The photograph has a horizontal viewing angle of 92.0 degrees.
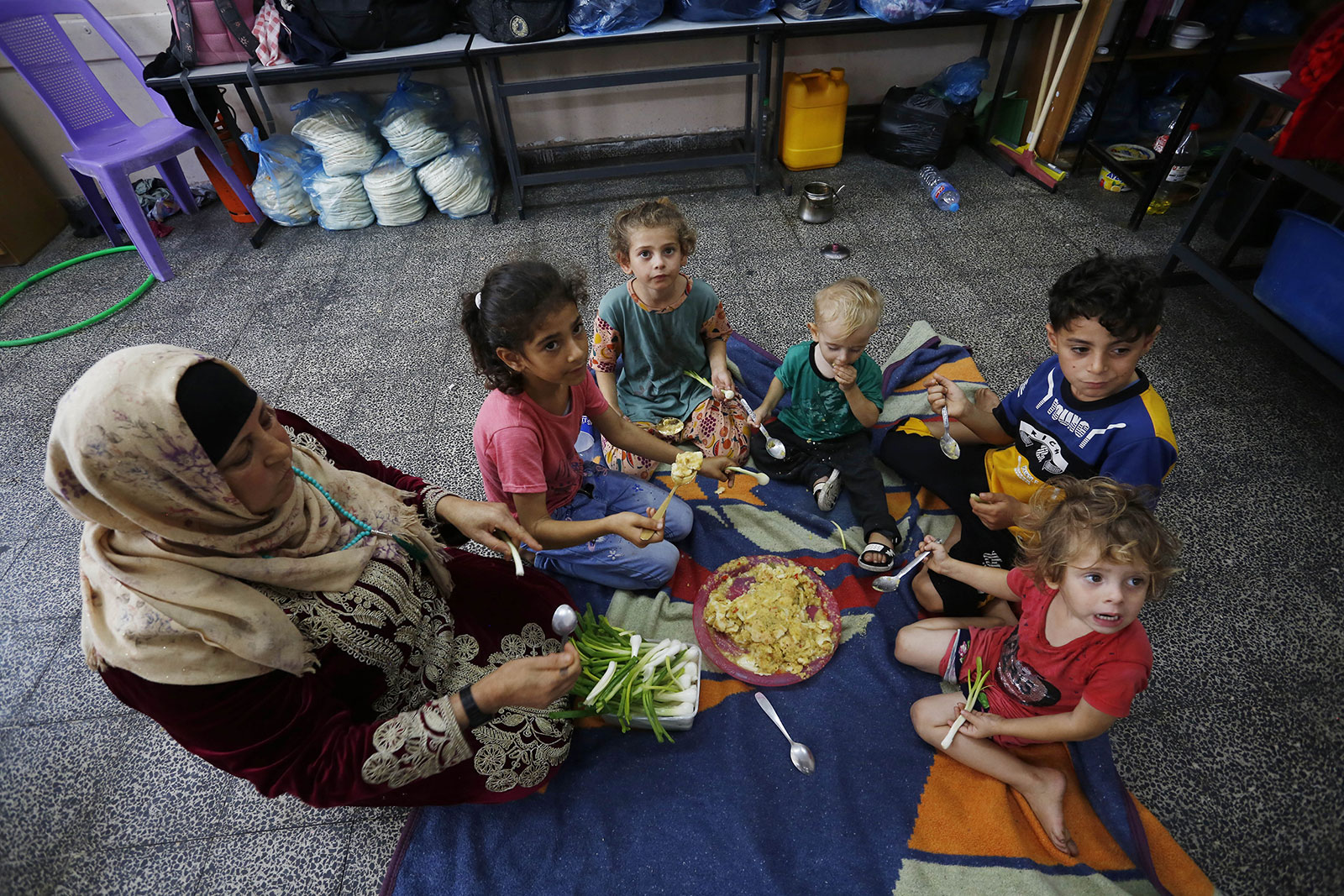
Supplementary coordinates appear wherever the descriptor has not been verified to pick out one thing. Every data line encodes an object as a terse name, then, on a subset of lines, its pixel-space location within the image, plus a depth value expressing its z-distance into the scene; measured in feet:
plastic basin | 8.37
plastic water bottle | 13.38
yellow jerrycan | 13.94
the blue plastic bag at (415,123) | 13.11
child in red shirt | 4.61
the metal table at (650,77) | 12.05
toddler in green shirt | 6.89
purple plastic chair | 11.48
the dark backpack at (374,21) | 11.52
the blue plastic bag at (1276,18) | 12.51
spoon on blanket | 5.67
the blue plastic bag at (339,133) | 13.03
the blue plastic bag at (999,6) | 12.25
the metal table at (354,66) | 11.76
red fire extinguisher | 13.55
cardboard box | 13.44
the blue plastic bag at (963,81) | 13.91
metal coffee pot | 13.15
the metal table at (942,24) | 12.12
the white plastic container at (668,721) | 5.82
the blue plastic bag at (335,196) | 13.57
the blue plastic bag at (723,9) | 12.05
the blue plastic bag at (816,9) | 12.07
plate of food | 6.28
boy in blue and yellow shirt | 5.72
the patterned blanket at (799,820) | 5.17
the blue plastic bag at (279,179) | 13.48
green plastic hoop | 11.50
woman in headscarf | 3.48
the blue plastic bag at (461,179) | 13.62
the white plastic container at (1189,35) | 12.50
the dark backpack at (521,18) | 11.69
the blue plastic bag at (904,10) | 12.02
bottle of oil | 12.89
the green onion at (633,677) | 5.66
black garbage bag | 14.05
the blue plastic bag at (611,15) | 11.99
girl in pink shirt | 5.26
